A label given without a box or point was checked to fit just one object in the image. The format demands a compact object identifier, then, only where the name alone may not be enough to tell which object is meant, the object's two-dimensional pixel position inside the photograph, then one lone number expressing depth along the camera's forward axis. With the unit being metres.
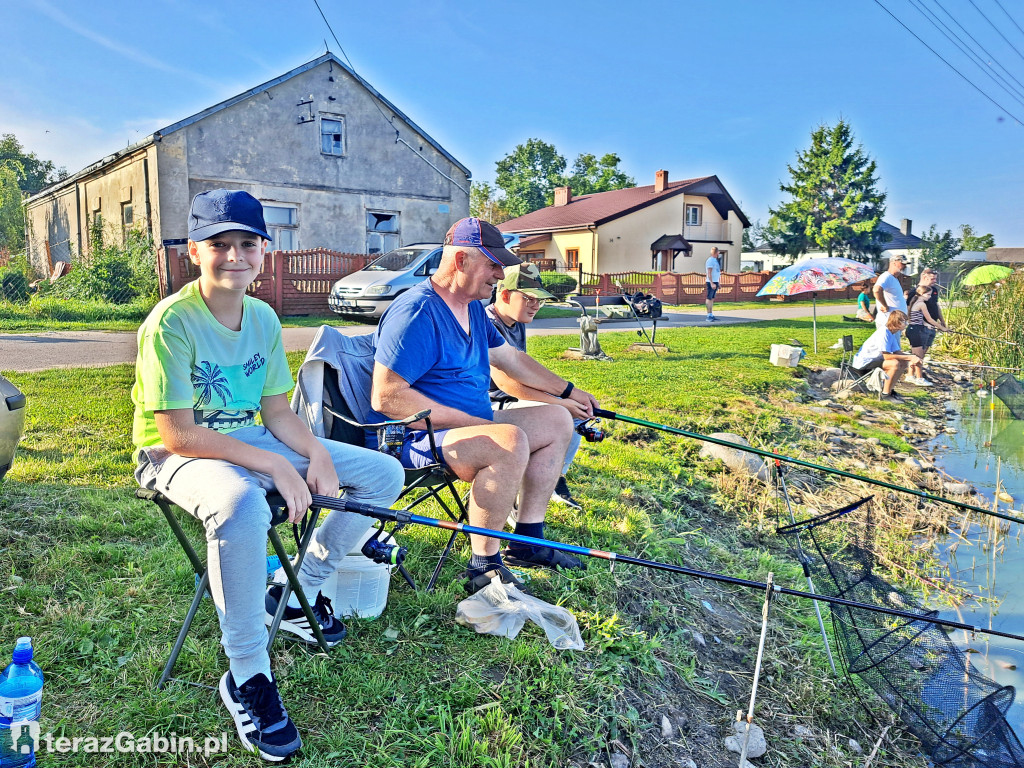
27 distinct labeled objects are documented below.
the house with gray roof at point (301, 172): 17.28
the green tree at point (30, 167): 41.78
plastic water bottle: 1.96
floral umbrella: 10.89
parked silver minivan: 13.95
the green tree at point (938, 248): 51.70
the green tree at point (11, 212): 26.44
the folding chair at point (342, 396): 2.98
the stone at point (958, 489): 6.06
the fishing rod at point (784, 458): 3.54
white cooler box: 10.69
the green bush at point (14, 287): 14.24
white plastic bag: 2.81
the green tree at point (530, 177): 56.47
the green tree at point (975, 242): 68.25
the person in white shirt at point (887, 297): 9.12
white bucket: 2.81
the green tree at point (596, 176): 52.41
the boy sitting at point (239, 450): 2.09
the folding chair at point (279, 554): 2.28
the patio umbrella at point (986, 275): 11.74
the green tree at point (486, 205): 49.59
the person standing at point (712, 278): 18.52
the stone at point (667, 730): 2.64
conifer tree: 43.28
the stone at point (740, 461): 5.45
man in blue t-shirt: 2.93
